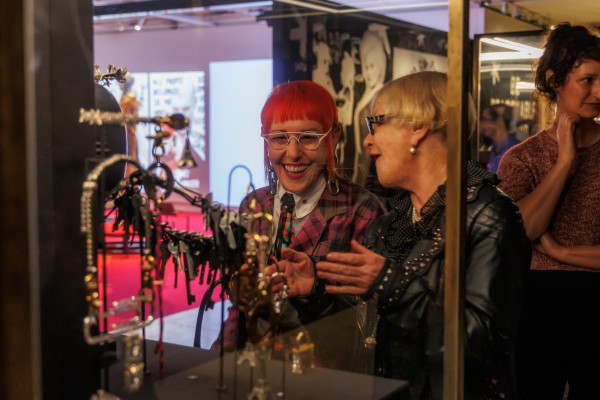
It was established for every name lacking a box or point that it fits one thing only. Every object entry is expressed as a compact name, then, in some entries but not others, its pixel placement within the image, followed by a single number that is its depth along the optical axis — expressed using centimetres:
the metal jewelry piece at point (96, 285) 100
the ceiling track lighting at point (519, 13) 136
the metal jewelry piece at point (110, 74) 107
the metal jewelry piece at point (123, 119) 102
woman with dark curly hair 156
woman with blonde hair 112
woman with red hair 110
